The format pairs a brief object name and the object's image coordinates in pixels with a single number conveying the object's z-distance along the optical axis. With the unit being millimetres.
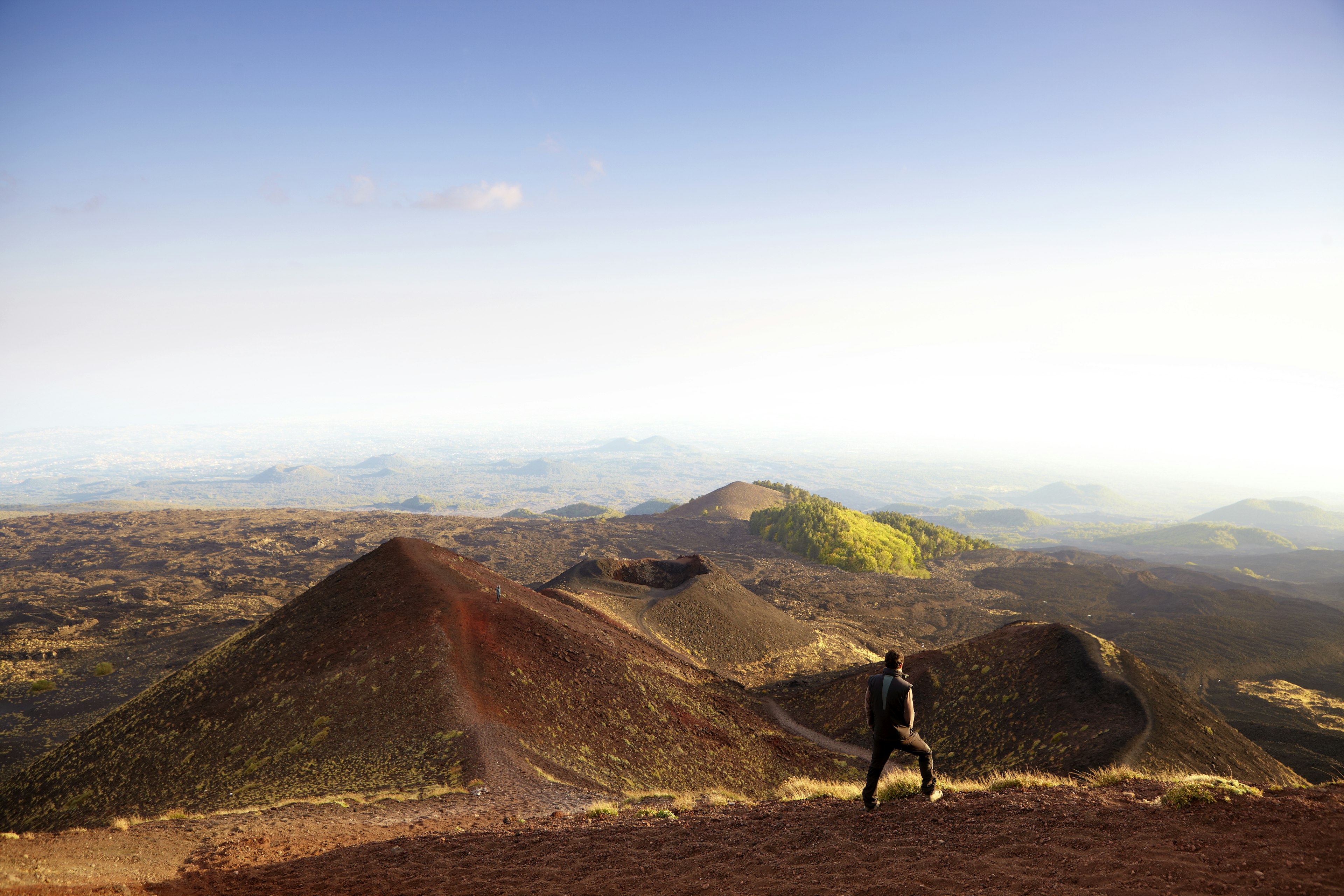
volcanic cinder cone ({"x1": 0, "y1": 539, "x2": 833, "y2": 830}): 17547
